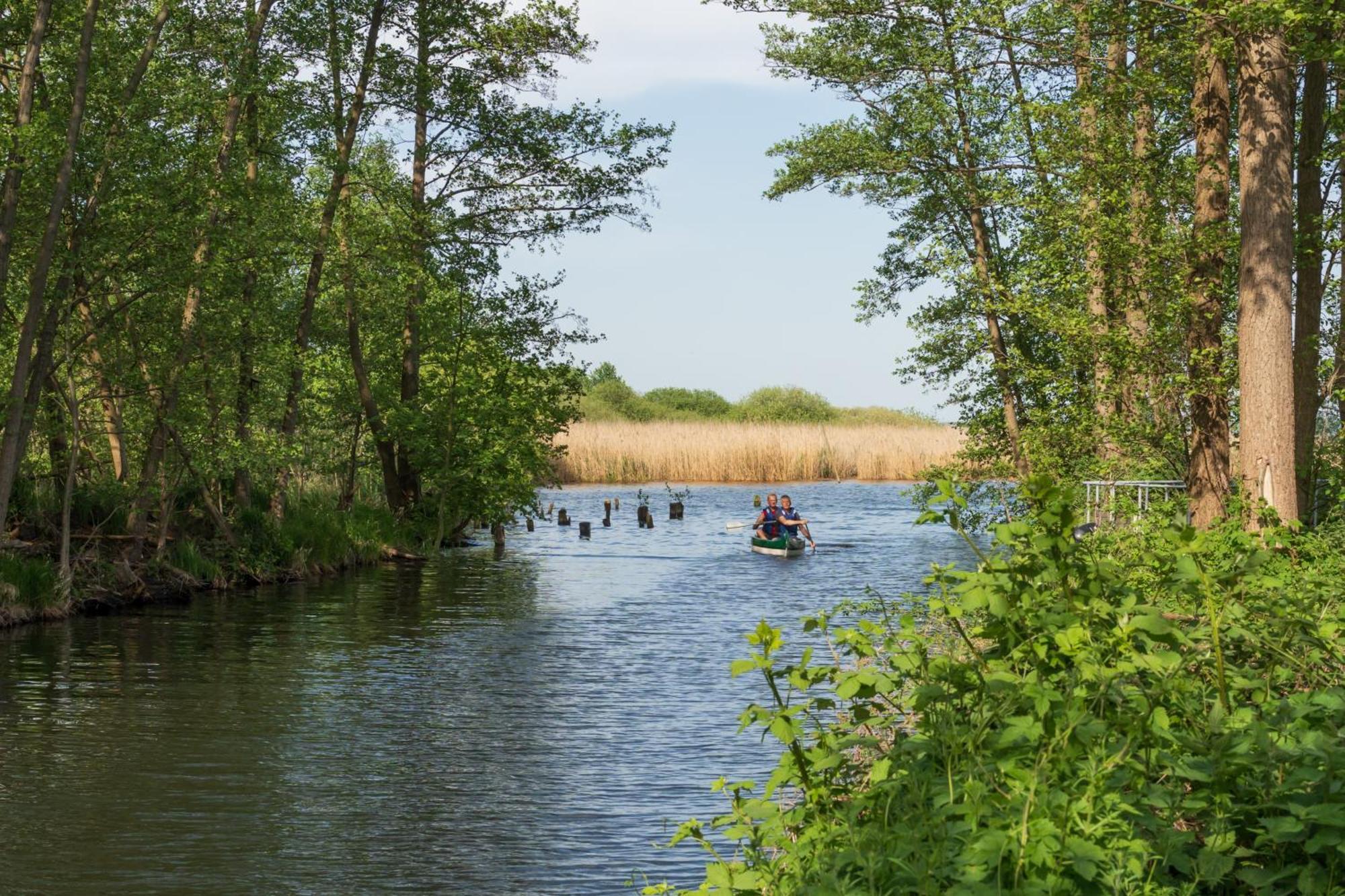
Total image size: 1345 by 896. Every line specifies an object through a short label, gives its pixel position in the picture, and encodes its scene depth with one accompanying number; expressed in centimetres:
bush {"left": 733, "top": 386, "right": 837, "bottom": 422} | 8188
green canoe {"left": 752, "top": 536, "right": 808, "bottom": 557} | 3089
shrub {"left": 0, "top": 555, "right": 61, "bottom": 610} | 1848
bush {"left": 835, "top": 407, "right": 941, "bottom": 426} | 7919
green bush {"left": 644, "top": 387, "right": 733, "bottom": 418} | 8956
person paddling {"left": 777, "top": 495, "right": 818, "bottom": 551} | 3138
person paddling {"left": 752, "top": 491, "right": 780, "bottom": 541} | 3147
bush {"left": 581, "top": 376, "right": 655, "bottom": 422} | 8200
